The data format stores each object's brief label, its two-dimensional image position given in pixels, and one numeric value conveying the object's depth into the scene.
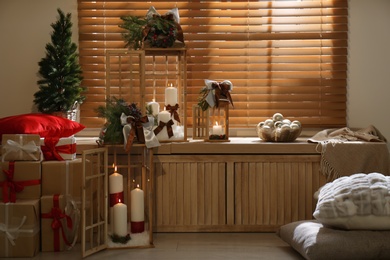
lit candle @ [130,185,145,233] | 4.00
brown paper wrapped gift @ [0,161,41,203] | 3.80
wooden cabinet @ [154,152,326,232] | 4.33
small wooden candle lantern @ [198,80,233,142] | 4.41
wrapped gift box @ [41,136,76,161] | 3.98
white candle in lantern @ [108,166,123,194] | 3.95
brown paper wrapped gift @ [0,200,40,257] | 3.70
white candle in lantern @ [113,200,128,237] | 3.92
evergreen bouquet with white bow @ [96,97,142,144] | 3.98
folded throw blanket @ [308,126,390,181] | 4.25
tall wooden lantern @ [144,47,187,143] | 4.35
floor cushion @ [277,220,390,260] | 3.44
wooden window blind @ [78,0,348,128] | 4.83
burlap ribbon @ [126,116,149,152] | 3.97
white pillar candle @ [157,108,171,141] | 4.33
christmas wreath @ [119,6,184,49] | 4.33
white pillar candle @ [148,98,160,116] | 4.34
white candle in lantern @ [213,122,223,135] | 4.46
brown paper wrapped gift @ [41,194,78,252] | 3.85
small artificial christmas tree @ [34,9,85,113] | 4.53
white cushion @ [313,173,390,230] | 3.49
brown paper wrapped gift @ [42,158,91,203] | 3.93
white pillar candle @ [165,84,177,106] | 4.44
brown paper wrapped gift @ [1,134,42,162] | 3.82
